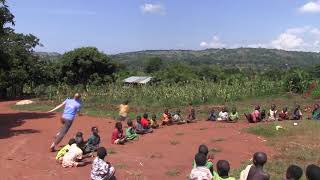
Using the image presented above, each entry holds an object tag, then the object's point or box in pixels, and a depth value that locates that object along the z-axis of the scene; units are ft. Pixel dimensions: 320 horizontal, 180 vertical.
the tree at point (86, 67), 86.76
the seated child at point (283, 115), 37.28
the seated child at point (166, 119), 35.65
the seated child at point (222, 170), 13.47
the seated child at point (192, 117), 37.59
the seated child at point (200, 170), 14.01
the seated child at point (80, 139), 22.40
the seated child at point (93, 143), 23.64
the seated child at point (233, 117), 37.25
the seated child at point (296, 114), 36.98
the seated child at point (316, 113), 35.71
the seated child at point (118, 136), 26.46
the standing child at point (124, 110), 33.43
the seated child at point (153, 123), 33.57
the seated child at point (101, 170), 17.75
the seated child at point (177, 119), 36.18
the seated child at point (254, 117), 35.71
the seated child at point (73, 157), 21.08
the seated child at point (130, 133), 27.89
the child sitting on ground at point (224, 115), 37.28
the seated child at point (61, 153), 21.76
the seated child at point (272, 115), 36.68
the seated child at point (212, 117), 38.08
